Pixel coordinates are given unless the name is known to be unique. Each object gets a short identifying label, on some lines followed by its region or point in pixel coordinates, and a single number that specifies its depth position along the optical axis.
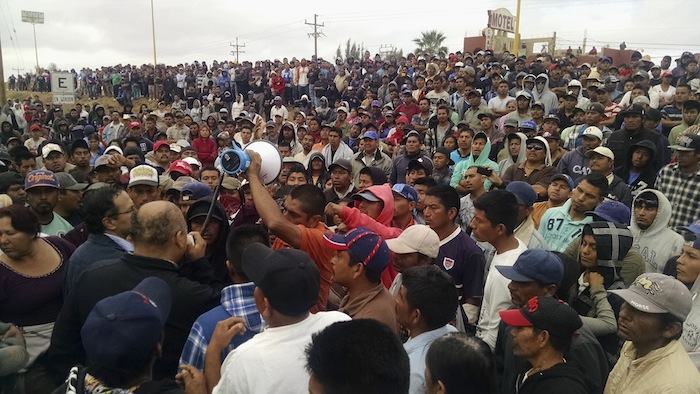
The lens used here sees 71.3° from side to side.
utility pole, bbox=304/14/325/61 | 52.47
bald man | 2.50
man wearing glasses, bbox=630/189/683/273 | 4.26
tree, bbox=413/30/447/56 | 50.84
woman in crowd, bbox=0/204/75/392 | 3.00
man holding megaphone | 3.13
